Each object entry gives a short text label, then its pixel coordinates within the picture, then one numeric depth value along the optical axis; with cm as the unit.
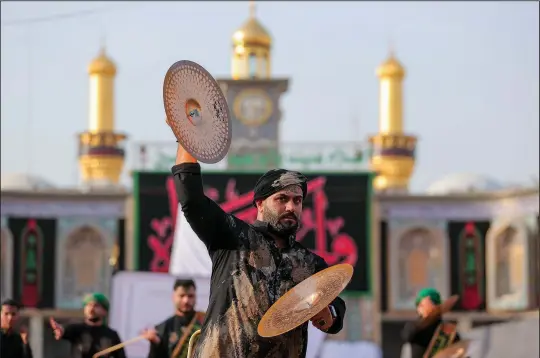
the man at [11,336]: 1313
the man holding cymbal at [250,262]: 650
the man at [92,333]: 1229
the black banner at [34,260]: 4144
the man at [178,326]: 1191
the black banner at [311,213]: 3894
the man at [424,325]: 1268
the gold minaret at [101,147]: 4594
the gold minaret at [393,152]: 4703
